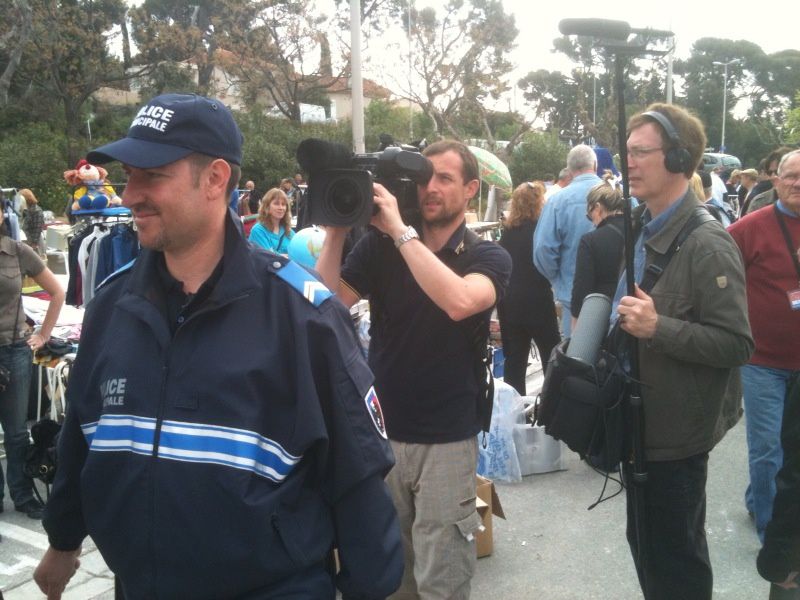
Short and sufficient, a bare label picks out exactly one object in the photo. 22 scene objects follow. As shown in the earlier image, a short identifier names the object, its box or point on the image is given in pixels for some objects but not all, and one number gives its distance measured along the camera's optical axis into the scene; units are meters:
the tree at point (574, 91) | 37.53
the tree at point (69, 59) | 30.73
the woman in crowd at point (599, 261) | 4.80
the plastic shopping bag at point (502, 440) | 5.15
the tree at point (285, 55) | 32.38
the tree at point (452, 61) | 30.95
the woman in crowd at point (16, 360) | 4.59
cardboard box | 4.19
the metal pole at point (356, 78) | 9.46
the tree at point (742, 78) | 73.50
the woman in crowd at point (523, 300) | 6.08
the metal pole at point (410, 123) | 36.31
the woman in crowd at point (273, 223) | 7.64
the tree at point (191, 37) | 33.09
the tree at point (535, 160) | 33.56
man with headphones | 2.60
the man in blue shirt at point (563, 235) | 5.76
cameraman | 2.83
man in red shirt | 3.93
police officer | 1.71
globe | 4.42
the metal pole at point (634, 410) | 2.49
